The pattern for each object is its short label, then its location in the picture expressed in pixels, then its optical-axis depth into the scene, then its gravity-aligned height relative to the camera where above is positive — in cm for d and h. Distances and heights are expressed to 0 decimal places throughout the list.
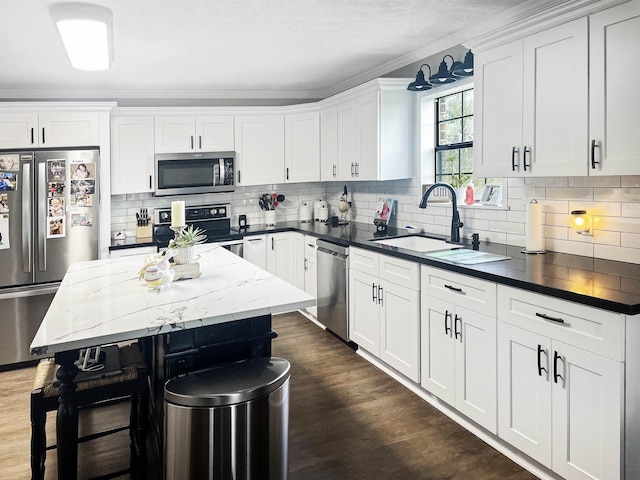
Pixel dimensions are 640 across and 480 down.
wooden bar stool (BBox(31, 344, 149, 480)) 209 -74
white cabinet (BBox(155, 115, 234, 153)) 496 +95
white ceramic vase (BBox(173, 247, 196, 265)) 271 -18
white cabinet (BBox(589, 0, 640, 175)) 219 +61
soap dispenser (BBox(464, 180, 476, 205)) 375 +22
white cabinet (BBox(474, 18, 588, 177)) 245 +65
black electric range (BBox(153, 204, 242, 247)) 497 +1
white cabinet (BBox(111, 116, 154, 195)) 477 +69
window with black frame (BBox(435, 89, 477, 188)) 384 +70
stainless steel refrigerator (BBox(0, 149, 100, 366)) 403 -3
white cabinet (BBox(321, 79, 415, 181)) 413 +82
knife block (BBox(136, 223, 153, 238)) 500 -8
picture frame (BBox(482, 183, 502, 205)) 353 +21
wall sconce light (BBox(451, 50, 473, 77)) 340 +109
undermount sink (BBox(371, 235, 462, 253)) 381 -15
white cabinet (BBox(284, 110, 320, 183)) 532 +85
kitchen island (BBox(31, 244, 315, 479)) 181 -36
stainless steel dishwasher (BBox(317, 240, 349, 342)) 414 -56
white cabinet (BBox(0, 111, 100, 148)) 417 +84
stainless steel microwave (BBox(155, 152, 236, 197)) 495 +54
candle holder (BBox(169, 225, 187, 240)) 271 -3
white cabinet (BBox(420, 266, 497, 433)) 257 -71
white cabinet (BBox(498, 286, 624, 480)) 194 -71
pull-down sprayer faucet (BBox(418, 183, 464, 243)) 362 +5
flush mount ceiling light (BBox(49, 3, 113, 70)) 270 +111
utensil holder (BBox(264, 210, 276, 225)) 556 +8
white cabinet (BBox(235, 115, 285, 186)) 527 +82
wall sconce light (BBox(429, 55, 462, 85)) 347 +107
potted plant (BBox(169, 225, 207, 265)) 271 -13
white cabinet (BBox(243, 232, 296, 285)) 512 -31
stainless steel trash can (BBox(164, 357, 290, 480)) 185 -78
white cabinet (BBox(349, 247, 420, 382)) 322 -62
